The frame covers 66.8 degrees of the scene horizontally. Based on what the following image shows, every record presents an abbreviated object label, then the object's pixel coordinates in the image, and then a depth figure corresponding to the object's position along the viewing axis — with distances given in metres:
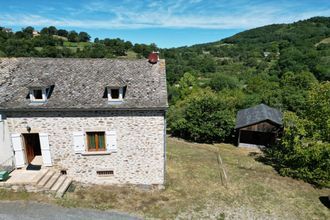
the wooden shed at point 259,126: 25.61
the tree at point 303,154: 16.48
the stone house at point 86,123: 13.34
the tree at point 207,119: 26.75
